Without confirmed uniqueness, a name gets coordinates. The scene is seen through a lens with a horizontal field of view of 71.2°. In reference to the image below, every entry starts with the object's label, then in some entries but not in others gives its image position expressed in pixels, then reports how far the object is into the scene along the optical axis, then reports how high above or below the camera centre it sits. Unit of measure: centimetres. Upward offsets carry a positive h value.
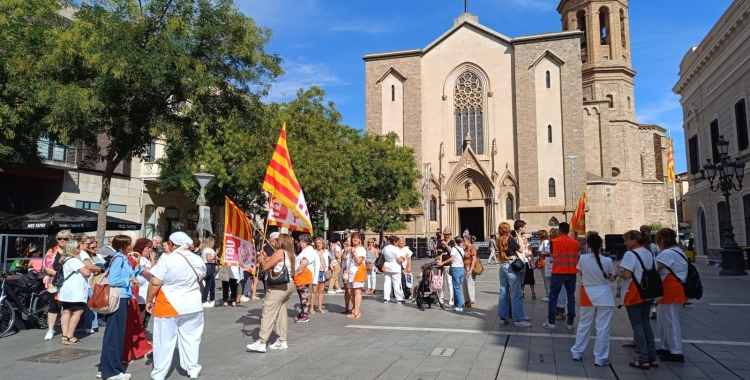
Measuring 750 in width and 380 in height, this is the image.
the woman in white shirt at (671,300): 642 -72
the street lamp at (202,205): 1506 +105
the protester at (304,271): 892 -54
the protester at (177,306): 564 -72
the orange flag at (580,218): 1454 +64
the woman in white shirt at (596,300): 624 -72
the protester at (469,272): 1139 -68
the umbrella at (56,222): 1507 +54
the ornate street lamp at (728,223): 1783 +63
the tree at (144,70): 1277 +435
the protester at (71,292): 798 -79
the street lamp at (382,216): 3258 +157
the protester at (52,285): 855 -75
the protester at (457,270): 1100 -61
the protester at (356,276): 1032 -71
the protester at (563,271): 853 -49
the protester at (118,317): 575 -89
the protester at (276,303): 707 -85
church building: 3916 +912
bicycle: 866 -111
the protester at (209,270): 1171 -68
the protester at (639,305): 610 -76
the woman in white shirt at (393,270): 1259 -71
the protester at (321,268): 1130 -64
